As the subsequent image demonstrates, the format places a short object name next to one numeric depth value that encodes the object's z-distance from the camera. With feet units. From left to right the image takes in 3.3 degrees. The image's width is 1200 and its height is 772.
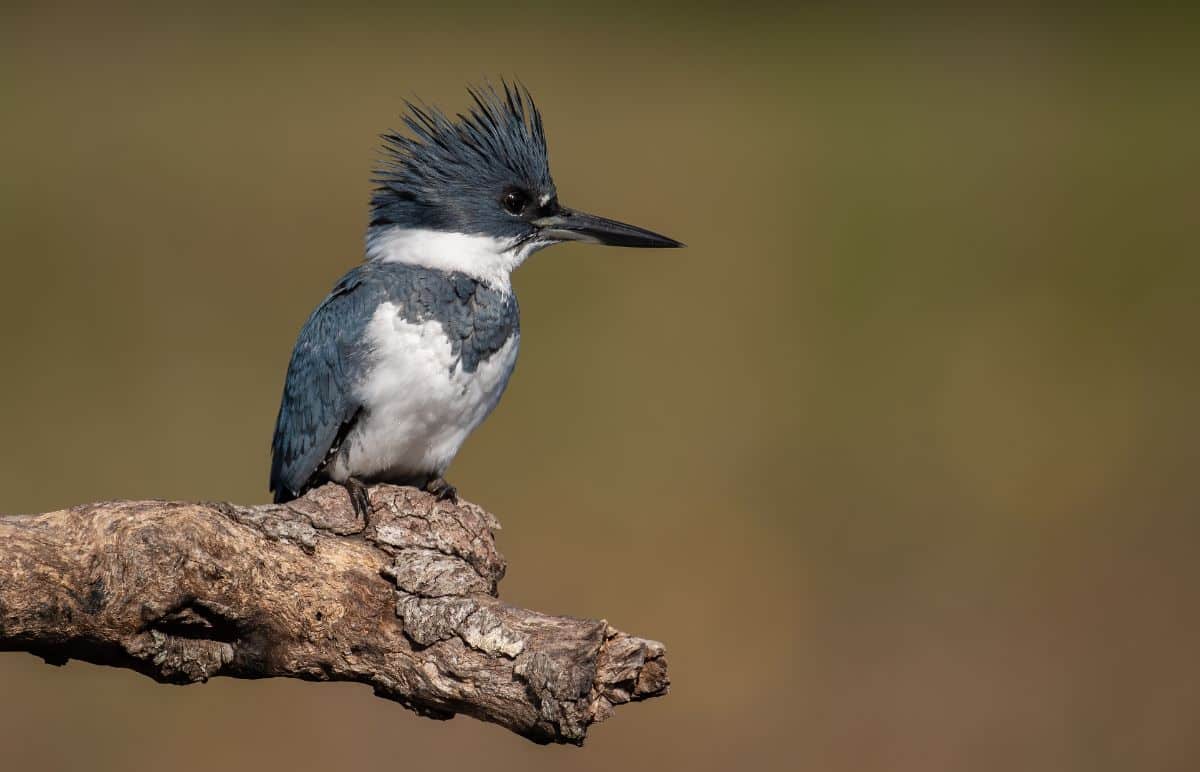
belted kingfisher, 28.70
